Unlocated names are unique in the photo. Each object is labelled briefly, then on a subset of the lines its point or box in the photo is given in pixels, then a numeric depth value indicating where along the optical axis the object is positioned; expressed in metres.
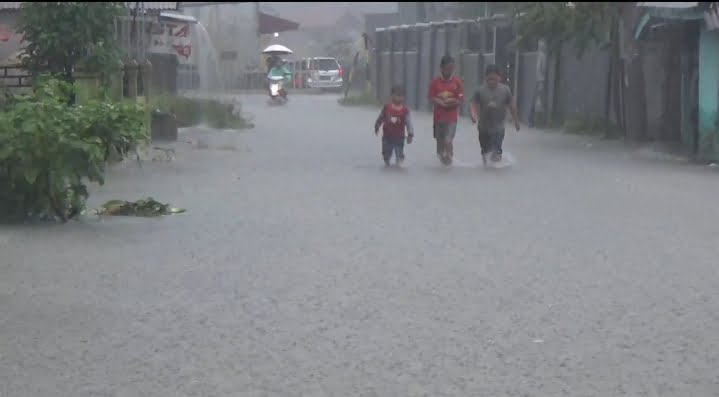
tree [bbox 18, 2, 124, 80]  17.94
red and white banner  28.81
